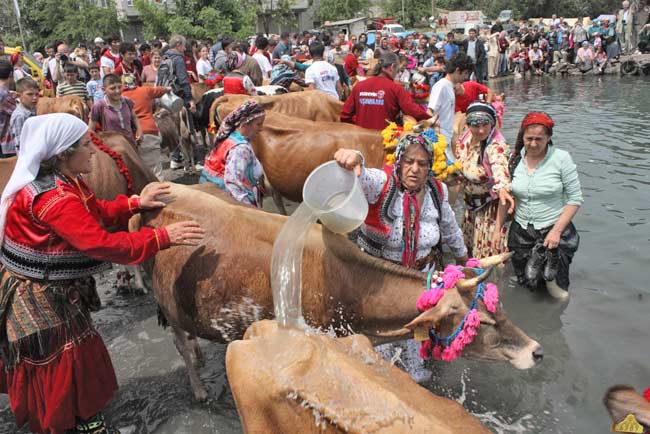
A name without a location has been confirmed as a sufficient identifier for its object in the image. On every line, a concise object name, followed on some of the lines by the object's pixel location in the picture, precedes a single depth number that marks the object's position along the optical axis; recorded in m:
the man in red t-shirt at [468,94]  8.27
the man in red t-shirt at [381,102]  6.83
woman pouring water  3.68
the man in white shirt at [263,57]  12.60
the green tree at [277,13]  54.72
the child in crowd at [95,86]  8.43
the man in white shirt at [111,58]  10.89
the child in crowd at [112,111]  6.98
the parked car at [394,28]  48.30
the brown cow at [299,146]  6.42
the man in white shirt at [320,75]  9.65
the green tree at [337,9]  64.69
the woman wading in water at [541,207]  4.72
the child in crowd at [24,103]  6.41
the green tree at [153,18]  42.75
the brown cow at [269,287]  3.23
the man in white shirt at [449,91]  7.09
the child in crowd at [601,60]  22.14
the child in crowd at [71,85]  8.43
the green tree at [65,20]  44.81
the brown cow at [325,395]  1.54
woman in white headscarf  2.86
